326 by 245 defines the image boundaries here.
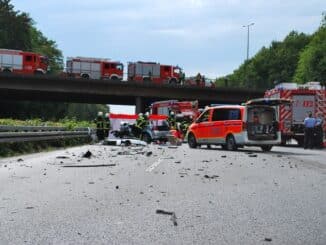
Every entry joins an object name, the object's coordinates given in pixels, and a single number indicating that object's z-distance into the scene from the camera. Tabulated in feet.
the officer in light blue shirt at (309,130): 90.74
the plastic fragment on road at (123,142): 91.15
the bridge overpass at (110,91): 198.18
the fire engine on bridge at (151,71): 229.25
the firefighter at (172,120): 116.06
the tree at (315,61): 285.88
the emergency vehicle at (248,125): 77.20
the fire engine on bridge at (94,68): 224.94
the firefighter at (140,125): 102.73
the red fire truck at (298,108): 99.30
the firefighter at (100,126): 101.39
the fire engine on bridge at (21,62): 216.74
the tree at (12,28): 313.91
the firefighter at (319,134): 91.35
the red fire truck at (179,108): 133.18
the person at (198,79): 219.94
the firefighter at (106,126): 101.45
